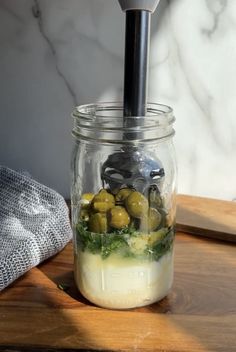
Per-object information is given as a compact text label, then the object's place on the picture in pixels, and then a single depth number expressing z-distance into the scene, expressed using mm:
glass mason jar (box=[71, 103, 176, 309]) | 474
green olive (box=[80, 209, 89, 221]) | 492
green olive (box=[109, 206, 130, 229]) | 470
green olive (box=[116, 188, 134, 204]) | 479
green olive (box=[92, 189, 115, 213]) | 476
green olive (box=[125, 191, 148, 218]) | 473
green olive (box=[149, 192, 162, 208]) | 491
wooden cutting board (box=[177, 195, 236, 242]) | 637
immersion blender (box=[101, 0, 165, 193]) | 465
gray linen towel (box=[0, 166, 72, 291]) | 521
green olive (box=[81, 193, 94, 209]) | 500
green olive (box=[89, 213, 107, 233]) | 476
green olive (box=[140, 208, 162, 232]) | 480
